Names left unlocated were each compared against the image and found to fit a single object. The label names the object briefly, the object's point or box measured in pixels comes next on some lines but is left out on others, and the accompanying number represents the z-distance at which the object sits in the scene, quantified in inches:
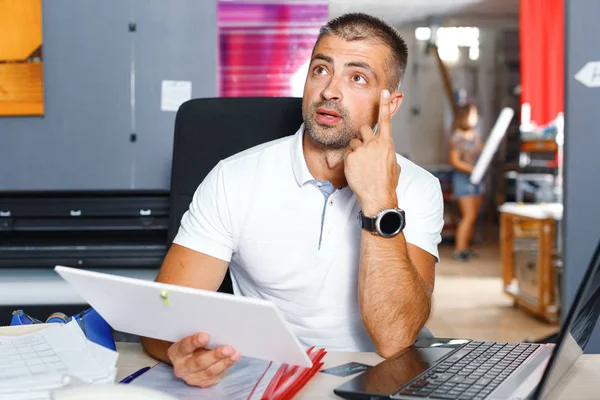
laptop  31.3
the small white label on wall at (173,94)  100.0
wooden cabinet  163.3
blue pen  38.1
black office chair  64.9
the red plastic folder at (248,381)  35.7
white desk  35.8
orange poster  97.5
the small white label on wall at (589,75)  102.2
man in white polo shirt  51.8
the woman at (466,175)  282.8
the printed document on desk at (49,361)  31.9
